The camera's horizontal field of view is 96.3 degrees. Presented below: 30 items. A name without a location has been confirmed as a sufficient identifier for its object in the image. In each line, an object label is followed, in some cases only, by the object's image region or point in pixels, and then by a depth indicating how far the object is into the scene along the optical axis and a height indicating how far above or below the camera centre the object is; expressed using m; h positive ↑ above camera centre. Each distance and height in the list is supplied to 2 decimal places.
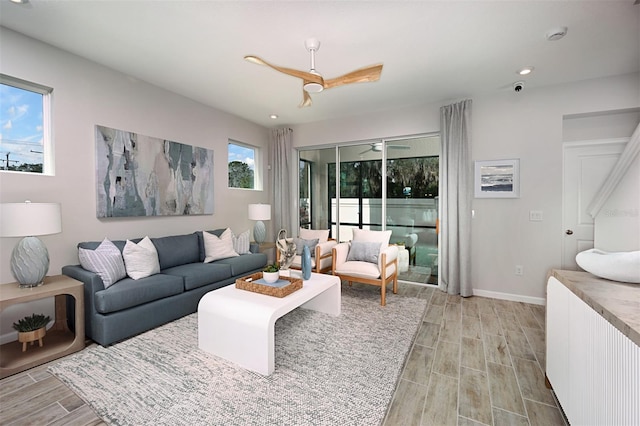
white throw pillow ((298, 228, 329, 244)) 4.56 -0.47
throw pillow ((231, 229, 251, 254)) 4.32 -0.57
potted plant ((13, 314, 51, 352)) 2.31 -0.99
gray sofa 2.49 -0.83
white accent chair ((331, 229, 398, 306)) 3.58 -0.78
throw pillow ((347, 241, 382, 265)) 3.85 -0.63
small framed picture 3.77 +0.35
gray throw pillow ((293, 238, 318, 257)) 4.33 -0.59
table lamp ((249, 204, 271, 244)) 4.77 -0.17
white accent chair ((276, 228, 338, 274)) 4.09 -0.67
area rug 1.70 -1.23
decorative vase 3.03 -0.63
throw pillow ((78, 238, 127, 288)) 2.64 -0.52
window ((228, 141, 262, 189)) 4.98 +0.73
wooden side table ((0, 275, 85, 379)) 2.13 -1.14
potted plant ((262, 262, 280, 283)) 2.68 -0.64
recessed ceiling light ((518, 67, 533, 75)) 3.13 +1.49
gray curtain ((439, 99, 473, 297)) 3.92 +0.12
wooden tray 2.46 -0.73
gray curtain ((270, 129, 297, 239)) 5.46 +0.55
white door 3.55 +0.25
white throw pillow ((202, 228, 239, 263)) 3.89 -0.57
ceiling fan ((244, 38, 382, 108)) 2.38 +1.12
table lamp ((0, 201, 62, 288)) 2.16 -0.19
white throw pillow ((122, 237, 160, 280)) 2.90 -0.55
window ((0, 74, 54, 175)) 2.58 +0.76
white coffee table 2.10 -0.91
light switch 3.67 -0.14
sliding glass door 4.44 +0.20
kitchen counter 1.03 -0.42
